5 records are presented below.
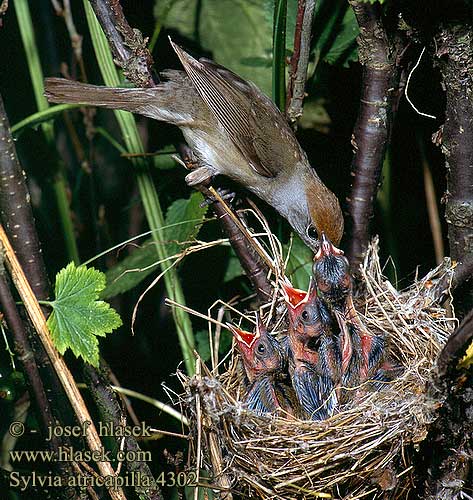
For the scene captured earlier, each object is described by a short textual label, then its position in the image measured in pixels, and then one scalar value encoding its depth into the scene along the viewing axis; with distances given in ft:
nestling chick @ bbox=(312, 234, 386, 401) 9.78
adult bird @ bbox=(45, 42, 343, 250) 11.22
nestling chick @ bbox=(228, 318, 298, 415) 9.73
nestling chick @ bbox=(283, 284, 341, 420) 10.01
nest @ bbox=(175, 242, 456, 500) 8.05
